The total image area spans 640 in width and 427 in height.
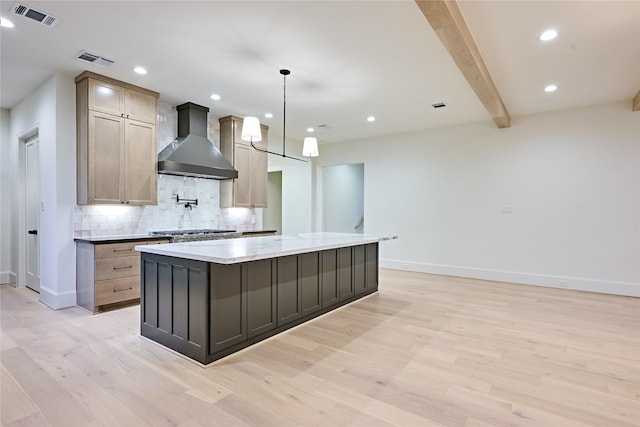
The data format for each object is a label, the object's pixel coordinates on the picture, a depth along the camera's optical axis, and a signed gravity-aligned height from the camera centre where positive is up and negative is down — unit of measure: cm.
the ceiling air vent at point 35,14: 258 +157
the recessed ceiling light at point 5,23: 276 +157
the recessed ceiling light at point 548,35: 293 +158
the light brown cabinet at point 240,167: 556 +75
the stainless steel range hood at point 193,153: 453 +82
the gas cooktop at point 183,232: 441 -31
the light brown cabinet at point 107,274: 372 -75
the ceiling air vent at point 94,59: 337 +158
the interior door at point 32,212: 463 -4
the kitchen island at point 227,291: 252 -71
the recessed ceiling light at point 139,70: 370 +158
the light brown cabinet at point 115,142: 388 +84
